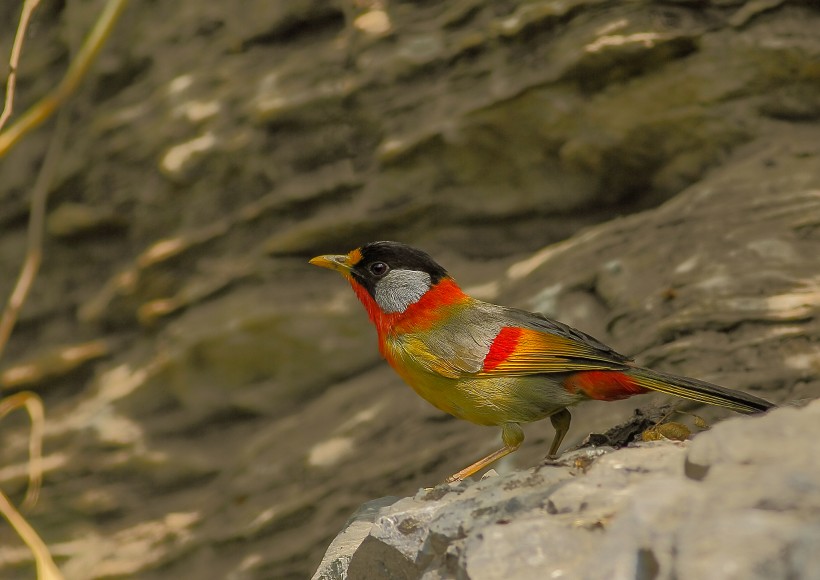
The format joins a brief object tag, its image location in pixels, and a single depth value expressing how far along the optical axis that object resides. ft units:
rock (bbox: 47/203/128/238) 49.21
